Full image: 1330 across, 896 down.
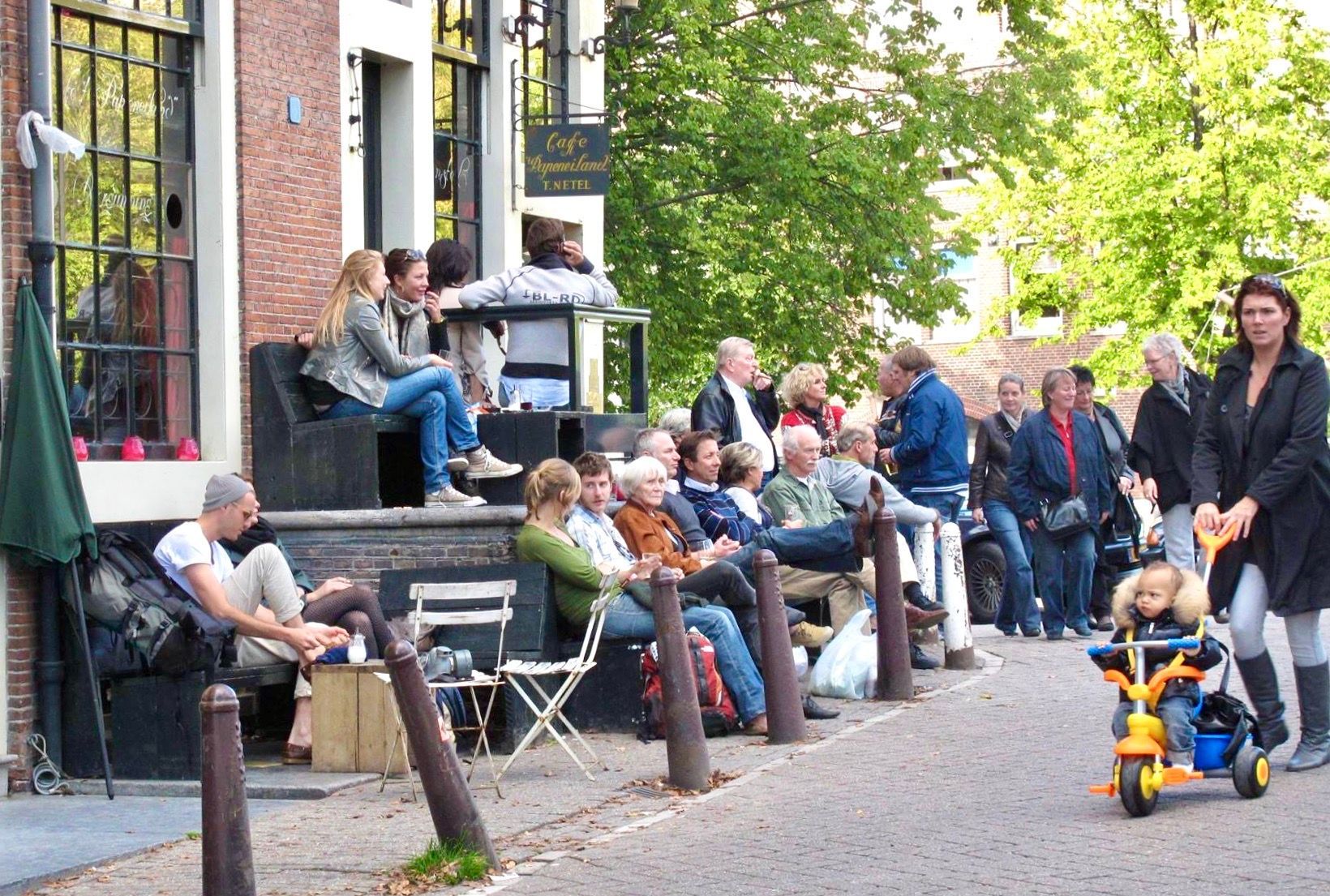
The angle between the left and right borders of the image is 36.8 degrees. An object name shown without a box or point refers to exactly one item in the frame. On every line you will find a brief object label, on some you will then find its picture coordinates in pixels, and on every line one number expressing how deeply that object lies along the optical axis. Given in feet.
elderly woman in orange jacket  35.94
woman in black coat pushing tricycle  27.71
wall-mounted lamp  53.11
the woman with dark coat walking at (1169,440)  45.19
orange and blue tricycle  24.86
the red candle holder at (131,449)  36.60
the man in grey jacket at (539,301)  41.73
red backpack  34.17
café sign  48.24
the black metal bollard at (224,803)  20.43
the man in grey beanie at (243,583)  32.09
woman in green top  34.12
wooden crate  31.68
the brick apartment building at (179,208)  34.94
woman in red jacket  45.62
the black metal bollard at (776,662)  32.71
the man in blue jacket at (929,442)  46.39
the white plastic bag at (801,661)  38.45
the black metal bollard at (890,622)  38.06
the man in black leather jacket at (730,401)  43.37
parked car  57.06
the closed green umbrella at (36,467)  31.48
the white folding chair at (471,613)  30.42
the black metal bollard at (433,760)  23.52
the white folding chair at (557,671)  29.43
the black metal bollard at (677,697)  29.04
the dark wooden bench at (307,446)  38.17
